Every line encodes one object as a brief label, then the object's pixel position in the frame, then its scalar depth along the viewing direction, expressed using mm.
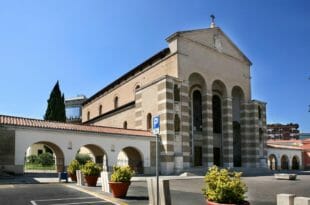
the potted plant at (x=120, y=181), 10190
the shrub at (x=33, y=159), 40804
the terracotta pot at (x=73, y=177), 16398
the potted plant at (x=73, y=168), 16212
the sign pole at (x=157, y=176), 7149
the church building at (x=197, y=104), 26305
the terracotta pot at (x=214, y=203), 5592
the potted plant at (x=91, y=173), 13605
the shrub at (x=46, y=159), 38867
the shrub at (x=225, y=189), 5682
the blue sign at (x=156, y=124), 7591
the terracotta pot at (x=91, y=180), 13616
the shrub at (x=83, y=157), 29976
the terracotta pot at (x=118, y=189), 10169
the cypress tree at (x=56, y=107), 40093
